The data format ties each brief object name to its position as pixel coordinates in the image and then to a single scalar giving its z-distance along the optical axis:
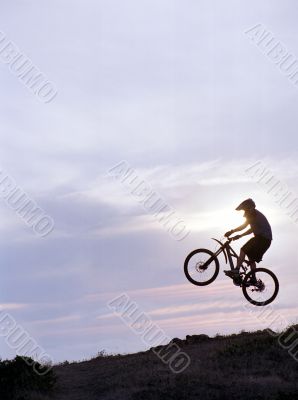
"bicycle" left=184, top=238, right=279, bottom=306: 25.78
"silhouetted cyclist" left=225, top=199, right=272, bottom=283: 25.11
